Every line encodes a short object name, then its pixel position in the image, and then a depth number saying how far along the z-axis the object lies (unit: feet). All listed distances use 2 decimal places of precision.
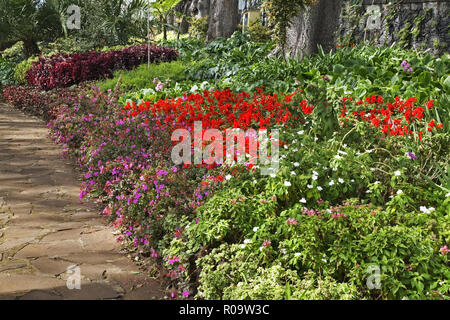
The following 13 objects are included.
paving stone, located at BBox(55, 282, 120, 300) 9.60
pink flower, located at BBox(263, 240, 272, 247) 9.09
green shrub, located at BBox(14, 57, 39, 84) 40.29
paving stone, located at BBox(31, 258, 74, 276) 10.60
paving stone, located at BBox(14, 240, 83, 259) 11.41
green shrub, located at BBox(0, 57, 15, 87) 44.14
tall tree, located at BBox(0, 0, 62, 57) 50.14
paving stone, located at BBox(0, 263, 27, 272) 10.60
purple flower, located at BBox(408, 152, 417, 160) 11.87
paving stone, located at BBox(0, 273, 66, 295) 9.71
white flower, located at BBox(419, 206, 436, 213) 9.74
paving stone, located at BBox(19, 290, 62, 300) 9.39
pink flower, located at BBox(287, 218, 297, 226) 9.14
